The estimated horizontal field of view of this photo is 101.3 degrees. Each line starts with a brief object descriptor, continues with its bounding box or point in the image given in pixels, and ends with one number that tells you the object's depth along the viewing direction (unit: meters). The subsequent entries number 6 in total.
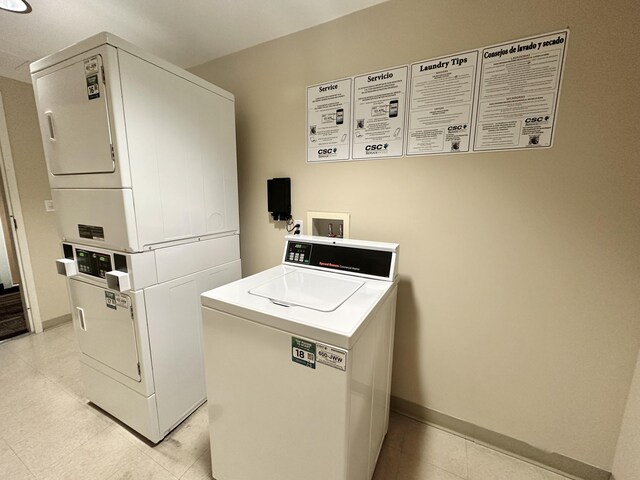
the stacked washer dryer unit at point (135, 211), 1.17
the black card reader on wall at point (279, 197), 1.81
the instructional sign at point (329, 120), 1.57
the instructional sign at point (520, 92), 1.13
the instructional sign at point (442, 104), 1.28
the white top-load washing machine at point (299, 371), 0.84
